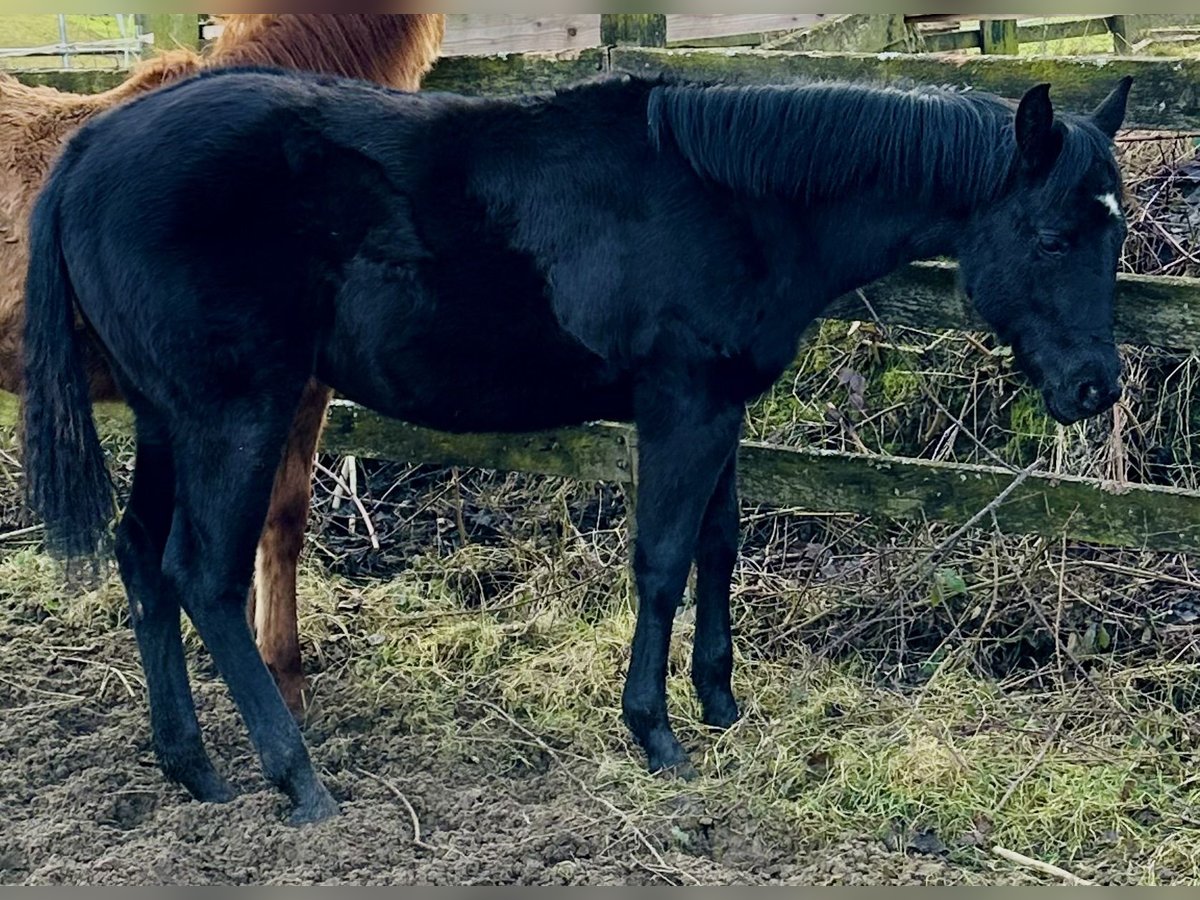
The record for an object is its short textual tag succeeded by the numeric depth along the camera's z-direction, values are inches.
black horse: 132.5
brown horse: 159.5
